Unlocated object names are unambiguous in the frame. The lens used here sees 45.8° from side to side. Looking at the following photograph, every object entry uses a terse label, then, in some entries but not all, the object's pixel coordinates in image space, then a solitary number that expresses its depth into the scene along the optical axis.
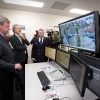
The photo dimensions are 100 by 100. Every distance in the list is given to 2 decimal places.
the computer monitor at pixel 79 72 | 0.84
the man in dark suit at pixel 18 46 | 2.66
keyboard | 1.46
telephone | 1.58
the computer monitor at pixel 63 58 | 1.68
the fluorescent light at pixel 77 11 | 4.63
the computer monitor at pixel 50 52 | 2.24
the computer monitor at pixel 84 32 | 1.02
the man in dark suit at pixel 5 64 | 1.50
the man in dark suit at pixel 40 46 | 2.98
